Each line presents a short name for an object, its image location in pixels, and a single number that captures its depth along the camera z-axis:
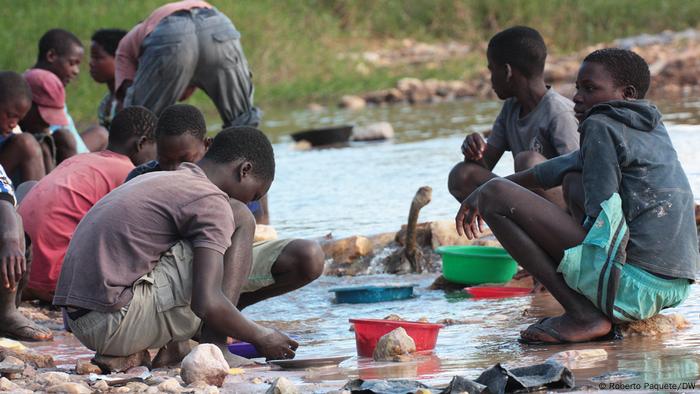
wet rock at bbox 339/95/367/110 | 34.25
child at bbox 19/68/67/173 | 15.45
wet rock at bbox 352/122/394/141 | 25.33
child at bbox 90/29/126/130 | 17.55
